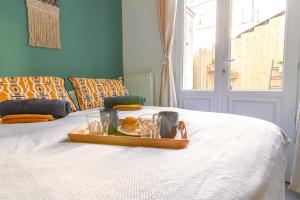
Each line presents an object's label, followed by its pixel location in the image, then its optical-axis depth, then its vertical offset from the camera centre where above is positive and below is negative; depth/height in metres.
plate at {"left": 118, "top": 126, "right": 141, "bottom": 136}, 0.89 -0.22
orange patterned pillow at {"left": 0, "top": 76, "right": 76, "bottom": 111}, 1.43 -0.05
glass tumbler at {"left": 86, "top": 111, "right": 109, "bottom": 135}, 0.90 -0.19
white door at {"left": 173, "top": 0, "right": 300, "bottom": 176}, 1.96 +0.24
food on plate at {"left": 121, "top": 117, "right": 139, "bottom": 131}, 0.96 -0.20
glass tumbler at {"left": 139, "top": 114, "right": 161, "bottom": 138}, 0.84 -0.19
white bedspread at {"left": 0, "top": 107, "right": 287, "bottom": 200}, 0.44 -0.23
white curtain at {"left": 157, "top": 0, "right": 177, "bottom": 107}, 2.54 +0.44
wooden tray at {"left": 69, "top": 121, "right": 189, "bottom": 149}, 0.73 -0.22
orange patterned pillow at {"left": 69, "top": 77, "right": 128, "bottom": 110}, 1.84 -0.09
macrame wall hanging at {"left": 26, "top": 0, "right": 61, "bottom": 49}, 1.93 +0.55
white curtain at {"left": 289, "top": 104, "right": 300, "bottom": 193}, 1.72 -0.74
